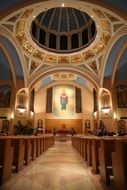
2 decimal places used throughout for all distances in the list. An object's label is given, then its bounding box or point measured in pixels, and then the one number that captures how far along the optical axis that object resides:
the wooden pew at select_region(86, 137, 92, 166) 4.02
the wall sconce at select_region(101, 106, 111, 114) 16.16
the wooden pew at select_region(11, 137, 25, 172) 3.24
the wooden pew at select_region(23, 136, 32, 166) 3.98
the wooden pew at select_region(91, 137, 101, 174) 3.19
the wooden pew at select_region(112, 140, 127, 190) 1.85
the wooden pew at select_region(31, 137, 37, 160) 4.76
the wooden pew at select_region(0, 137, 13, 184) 2.43
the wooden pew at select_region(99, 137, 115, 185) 2.48
